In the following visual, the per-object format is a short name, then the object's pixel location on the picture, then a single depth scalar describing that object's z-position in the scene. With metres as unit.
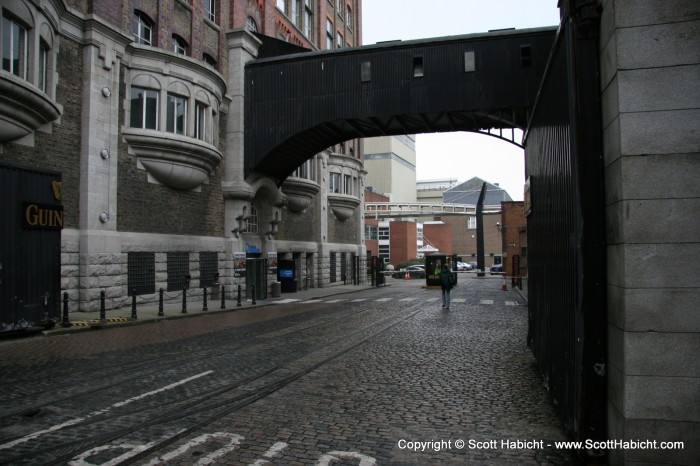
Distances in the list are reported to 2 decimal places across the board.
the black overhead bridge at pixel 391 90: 21.30
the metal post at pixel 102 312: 14.48
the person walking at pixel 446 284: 19.52
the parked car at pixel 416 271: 55.69
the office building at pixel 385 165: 103.31
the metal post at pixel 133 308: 15.59
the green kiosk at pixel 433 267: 35.22
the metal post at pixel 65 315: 13.65
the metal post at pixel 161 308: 16.63
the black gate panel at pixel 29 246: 11.46
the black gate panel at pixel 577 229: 4.36
